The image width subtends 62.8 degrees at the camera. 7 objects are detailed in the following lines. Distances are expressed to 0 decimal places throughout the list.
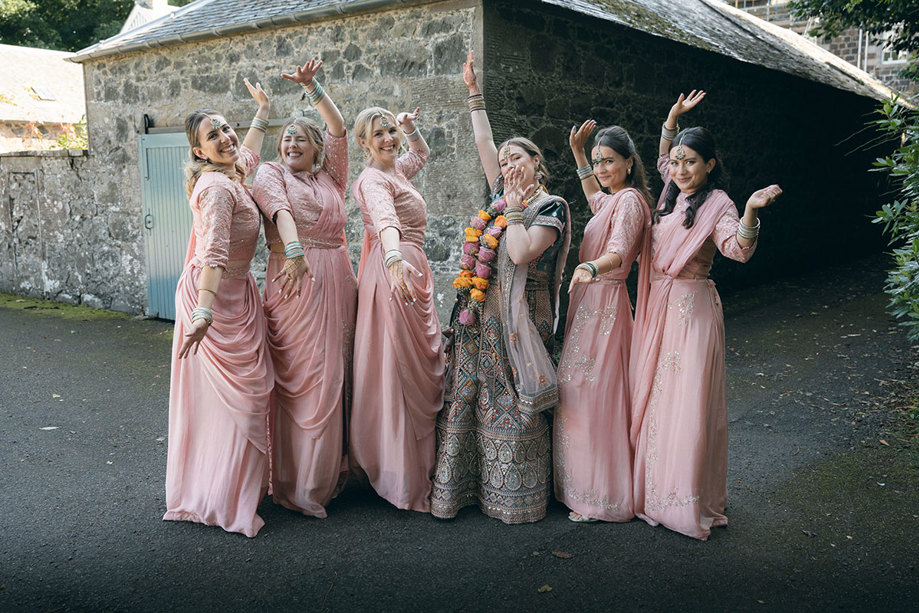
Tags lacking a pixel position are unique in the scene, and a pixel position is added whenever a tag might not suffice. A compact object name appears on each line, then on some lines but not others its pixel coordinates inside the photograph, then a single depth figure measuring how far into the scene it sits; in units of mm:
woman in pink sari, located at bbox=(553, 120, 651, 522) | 3684
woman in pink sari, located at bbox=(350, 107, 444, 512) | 3789
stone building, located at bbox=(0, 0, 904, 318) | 6625
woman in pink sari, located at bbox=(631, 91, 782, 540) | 3494
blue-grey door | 8828
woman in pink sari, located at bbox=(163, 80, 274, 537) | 3609
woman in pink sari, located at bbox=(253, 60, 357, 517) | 3777
